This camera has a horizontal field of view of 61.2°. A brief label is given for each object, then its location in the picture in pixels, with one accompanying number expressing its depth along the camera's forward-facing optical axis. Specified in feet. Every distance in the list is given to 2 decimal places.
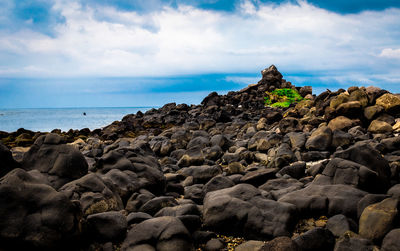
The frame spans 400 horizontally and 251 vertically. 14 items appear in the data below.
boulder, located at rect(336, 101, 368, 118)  60.44
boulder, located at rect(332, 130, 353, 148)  46.26
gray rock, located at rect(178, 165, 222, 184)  37.08
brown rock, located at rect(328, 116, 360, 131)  57.67
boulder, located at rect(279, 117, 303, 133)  62.86
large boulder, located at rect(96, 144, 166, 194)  30.30
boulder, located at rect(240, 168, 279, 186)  32.17
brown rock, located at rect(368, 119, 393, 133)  53.83
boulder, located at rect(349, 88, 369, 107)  62.28
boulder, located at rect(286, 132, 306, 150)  48.52
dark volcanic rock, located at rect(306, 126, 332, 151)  46.16
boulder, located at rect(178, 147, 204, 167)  45.42
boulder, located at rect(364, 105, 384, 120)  59.00
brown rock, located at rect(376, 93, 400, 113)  59.62
